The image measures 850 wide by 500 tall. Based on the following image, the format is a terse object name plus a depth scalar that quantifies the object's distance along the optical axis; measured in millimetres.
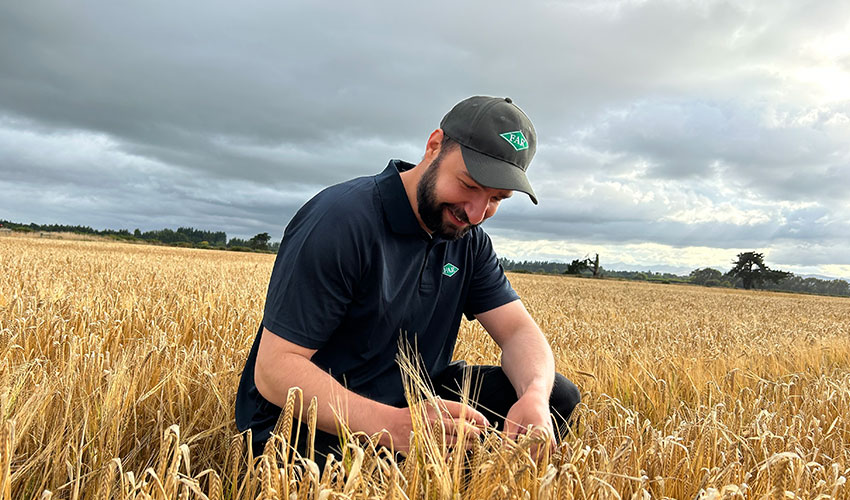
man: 2012
